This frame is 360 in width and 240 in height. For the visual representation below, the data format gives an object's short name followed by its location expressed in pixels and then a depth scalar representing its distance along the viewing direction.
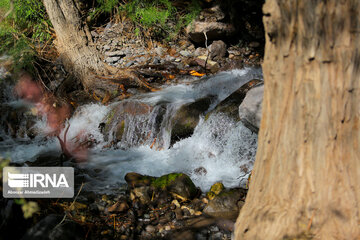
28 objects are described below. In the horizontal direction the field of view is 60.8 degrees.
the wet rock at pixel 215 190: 3.37
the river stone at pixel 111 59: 7.22
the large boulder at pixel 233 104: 4.49
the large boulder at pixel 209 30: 7.12
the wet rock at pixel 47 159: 4.57
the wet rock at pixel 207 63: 6.57
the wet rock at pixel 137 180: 3.42
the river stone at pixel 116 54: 7.33
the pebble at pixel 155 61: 6.96
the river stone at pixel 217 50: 6.94
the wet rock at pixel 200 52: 7.18
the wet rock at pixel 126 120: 5.02
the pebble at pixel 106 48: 7.46
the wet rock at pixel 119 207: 3.02
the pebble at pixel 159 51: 7.33
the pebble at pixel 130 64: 7.00
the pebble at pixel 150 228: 2.82
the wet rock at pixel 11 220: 2.25
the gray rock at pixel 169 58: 7.07
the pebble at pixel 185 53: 7.23
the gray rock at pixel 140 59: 7.16
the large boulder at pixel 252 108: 3.26
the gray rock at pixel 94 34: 7.91
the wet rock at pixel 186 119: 4.75
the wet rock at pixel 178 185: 3.29
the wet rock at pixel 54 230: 2.24
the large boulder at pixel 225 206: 3.02
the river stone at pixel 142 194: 3.21
